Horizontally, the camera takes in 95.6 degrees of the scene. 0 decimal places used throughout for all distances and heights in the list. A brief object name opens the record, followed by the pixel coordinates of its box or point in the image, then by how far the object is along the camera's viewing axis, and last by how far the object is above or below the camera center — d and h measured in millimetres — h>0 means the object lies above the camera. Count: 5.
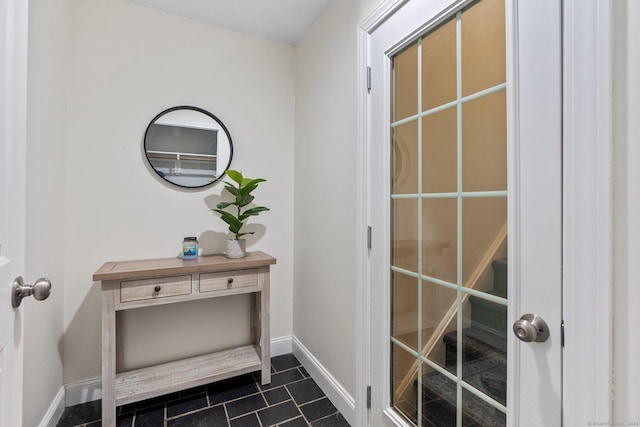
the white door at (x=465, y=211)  804 +7
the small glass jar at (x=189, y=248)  1978 -243
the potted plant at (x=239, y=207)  2023 +18
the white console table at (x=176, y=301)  1594 -525
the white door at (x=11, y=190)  695 +57
